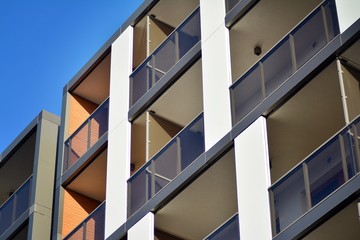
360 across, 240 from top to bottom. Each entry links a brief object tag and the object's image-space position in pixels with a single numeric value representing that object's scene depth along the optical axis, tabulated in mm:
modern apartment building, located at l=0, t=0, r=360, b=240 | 21641
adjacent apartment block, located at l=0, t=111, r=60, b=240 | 30469
